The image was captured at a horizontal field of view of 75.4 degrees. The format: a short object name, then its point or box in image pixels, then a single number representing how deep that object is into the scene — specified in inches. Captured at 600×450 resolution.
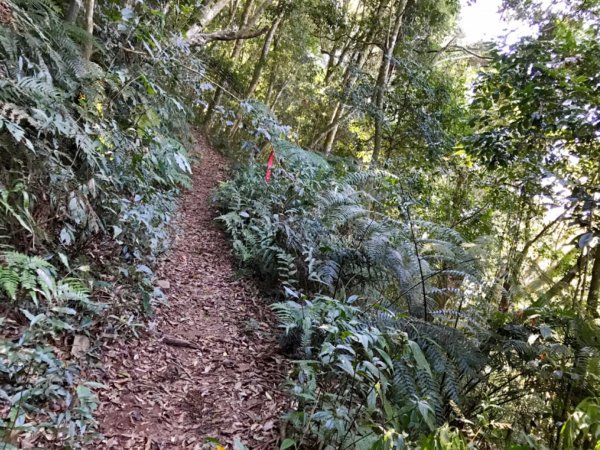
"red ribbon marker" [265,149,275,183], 205.3
